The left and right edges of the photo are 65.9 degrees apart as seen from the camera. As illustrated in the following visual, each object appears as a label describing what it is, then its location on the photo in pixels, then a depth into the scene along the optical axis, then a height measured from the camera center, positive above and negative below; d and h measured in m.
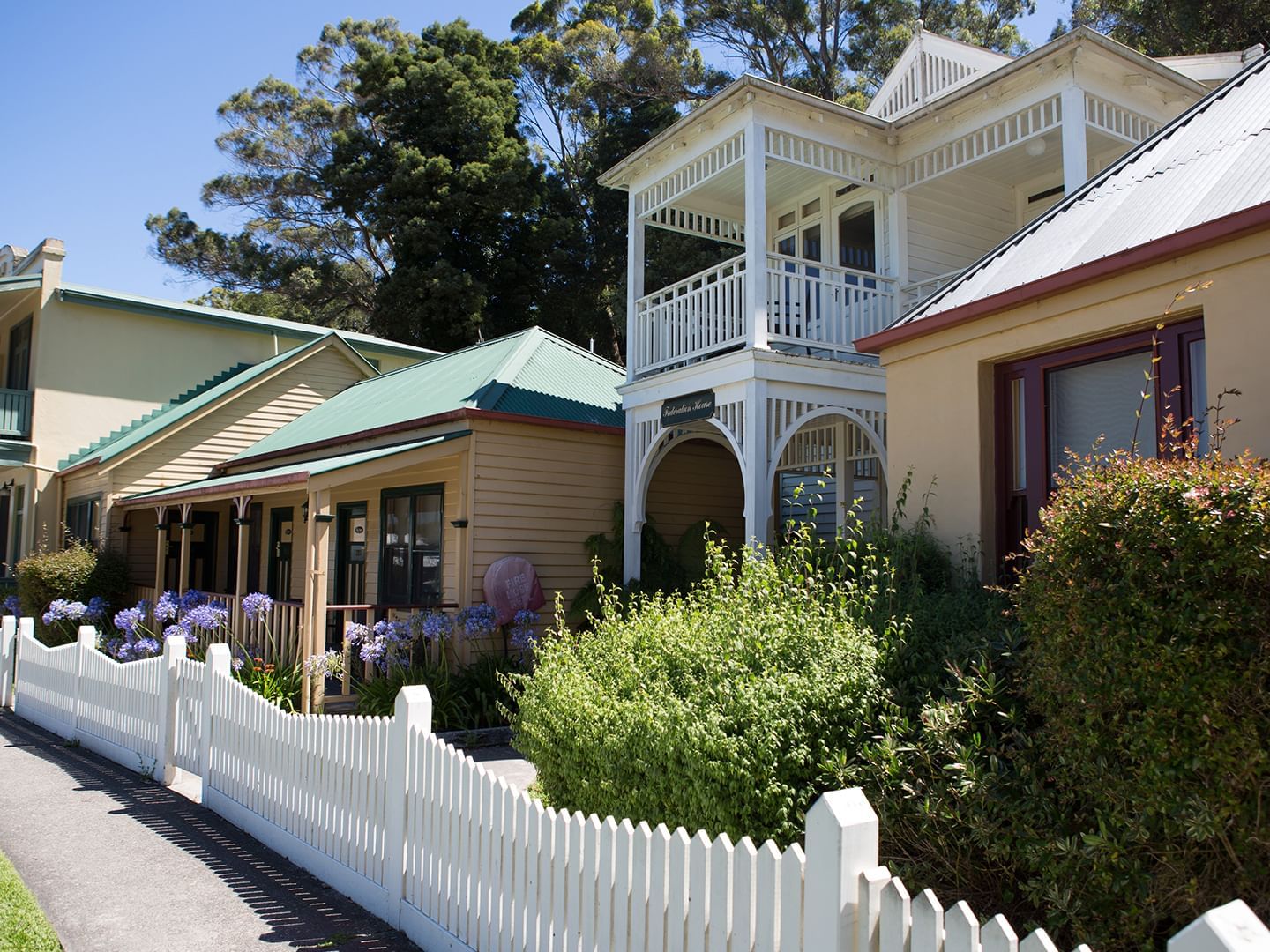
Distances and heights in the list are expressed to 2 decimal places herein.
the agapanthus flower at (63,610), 15.05 -1.18
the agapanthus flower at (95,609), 16.06 -1.24
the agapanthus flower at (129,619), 13.63 -1.18
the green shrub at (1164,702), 3.34 -0.57
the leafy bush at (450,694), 10.82 -1.78
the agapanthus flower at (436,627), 11.34 -1.05
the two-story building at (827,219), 11.05 +4.46
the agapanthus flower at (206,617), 11.97 -1.02
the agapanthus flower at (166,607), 13.03 -0.98
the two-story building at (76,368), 19.97 +3.60
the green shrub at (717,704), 4.69 -0.89
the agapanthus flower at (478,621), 11.77 -1.00
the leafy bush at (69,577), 17.30 -0.78
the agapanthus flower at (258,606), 11.77 -0.85
